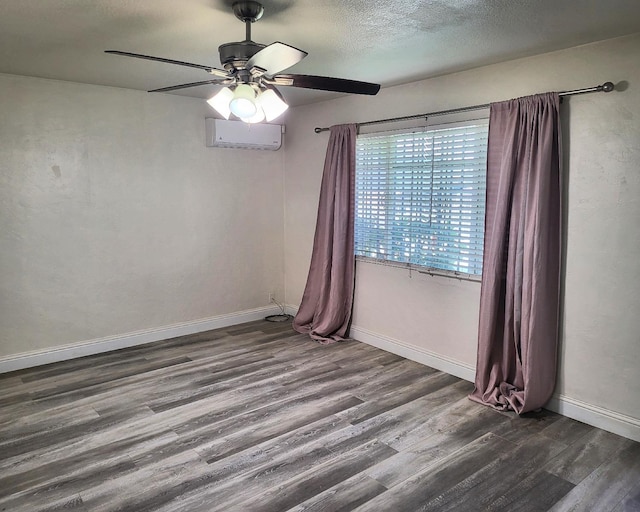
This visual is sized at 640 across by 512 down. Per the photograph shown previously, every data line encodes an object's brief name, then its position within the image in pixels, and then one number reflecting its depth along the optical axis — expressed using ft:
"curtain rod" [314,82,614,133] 9.18
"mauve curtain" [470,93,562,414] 9.95
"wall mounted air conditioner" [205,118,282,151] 15.34
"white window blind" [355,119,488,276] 11.70
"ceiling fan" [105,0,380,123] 6.89
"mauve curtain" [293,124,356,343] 14.76
